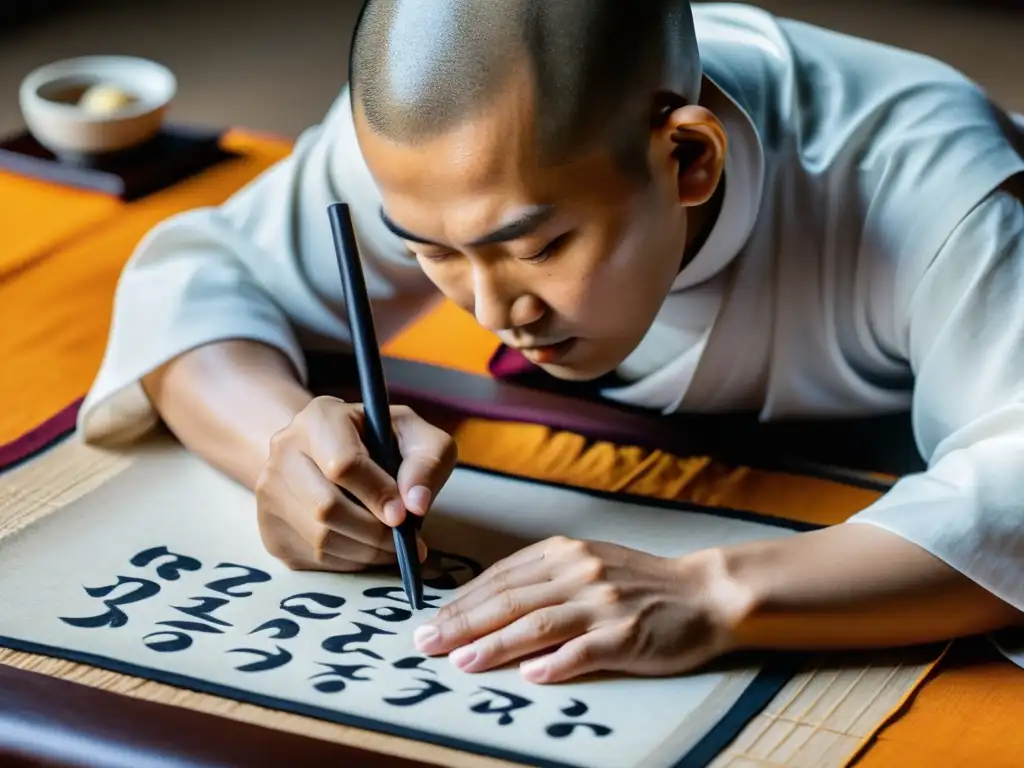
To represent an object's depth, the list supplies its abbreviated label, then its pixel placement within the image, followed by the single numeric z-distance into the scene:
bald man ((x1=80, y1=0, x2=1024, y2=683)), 1.19
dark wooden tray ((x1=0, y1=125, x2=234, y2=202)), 2.24
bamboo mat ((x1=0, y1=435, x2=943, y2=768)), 1.13
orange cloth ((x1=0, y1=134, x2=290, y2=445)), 1.72
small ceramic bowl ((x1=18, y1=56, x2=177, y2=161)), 2.23
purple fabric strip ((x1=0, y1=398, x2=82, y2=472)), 1.55
